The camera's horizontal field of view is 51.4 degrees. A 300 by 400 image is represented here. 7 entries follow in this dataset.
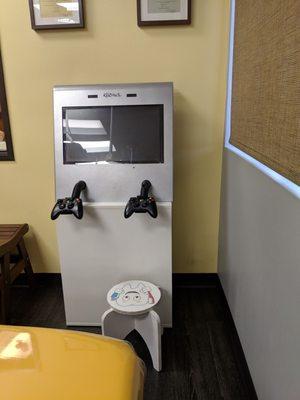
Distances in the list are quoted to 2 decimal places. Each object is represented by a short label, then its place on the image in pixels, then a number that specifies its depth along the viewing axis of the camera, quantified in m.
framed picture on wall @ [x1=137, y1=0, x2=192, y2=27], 1.80
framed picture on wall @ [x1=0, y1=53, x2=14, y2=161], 2.00
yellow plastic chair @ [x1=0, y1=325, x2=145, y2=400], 0.73
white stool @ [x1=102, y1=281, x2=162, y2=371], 1.55
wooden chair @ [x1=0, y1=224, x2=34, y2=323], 1.88
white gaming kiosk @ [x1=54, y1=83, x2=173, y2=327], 1.69
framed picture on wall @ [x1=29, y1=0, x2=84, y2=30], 1.83
